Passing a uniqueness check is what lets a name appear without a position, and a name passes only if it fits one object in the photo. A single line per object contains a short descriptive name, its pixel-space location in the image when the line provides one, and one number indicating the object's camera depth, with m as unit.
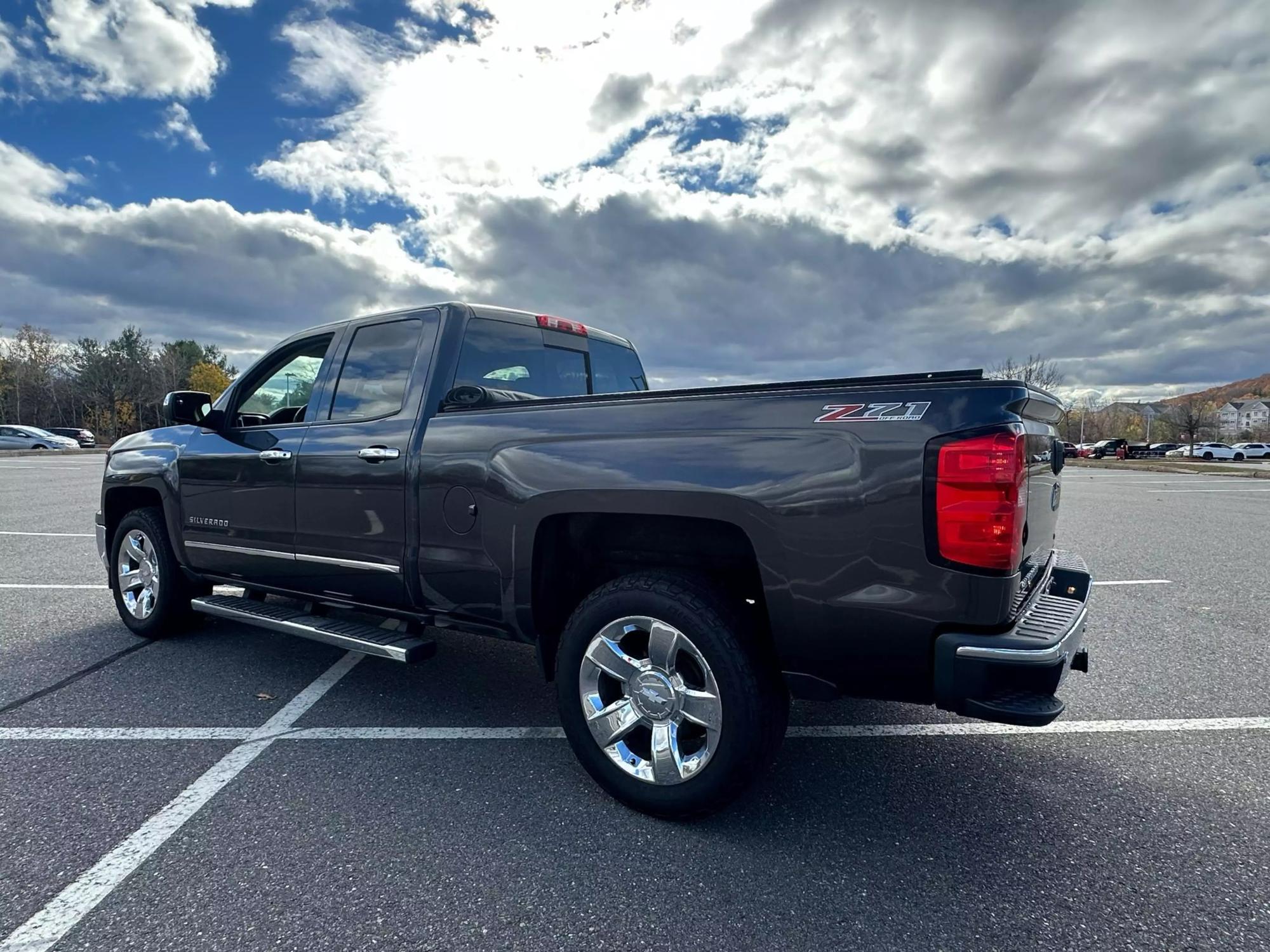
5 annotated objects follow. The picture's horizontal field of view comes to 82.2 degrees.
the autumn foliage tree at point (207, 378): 83.31
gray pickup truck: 2.18
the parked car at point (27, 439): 36.91
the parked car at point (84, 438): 44.66
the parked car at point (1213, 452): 64.50
